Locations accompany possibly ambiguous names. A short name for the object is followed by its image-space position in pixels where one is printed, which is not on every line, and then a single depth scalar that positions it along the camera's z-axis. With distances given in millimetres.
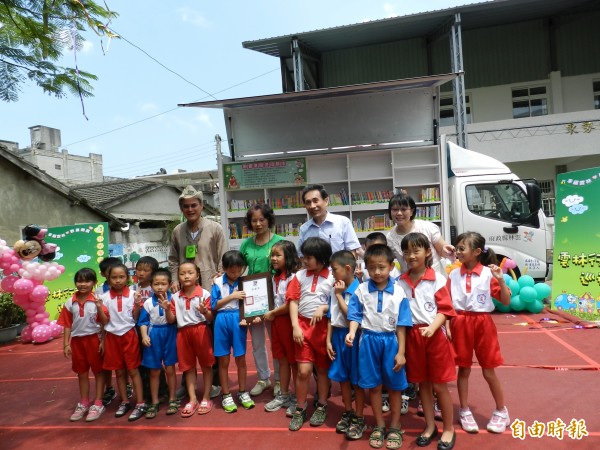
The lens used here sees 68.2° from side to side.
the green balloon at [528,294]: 5914
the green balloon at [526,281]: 6020
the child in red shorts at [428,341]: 2658
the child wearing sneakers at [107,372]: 3539
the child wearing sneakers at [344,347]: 2865
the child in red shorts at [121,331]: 3414
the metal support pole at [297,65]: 11172
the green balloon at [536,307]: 6053
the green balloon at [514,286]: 6031
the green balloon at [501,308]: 6312
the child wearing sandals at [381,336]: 2682
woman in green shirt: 3469
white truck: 6469
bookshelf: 6613
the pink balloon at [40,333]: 6344
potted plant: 6668
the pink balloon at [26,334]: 6485
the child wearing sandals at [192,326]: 3357
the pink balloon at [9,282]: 6183
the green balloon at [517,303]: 6041
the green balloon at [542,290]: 5975
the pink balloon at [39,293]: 6219
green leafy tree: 2967
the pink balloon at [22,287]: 6125
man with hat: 3680
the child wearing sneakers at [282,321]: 3293
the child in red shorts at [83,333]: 3451
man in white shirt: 3432
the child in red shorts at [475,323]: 2809
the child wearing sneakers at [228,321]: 3375
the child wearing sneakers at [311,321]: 3049
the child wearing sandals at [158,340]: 3387
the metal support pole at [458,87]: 10297
